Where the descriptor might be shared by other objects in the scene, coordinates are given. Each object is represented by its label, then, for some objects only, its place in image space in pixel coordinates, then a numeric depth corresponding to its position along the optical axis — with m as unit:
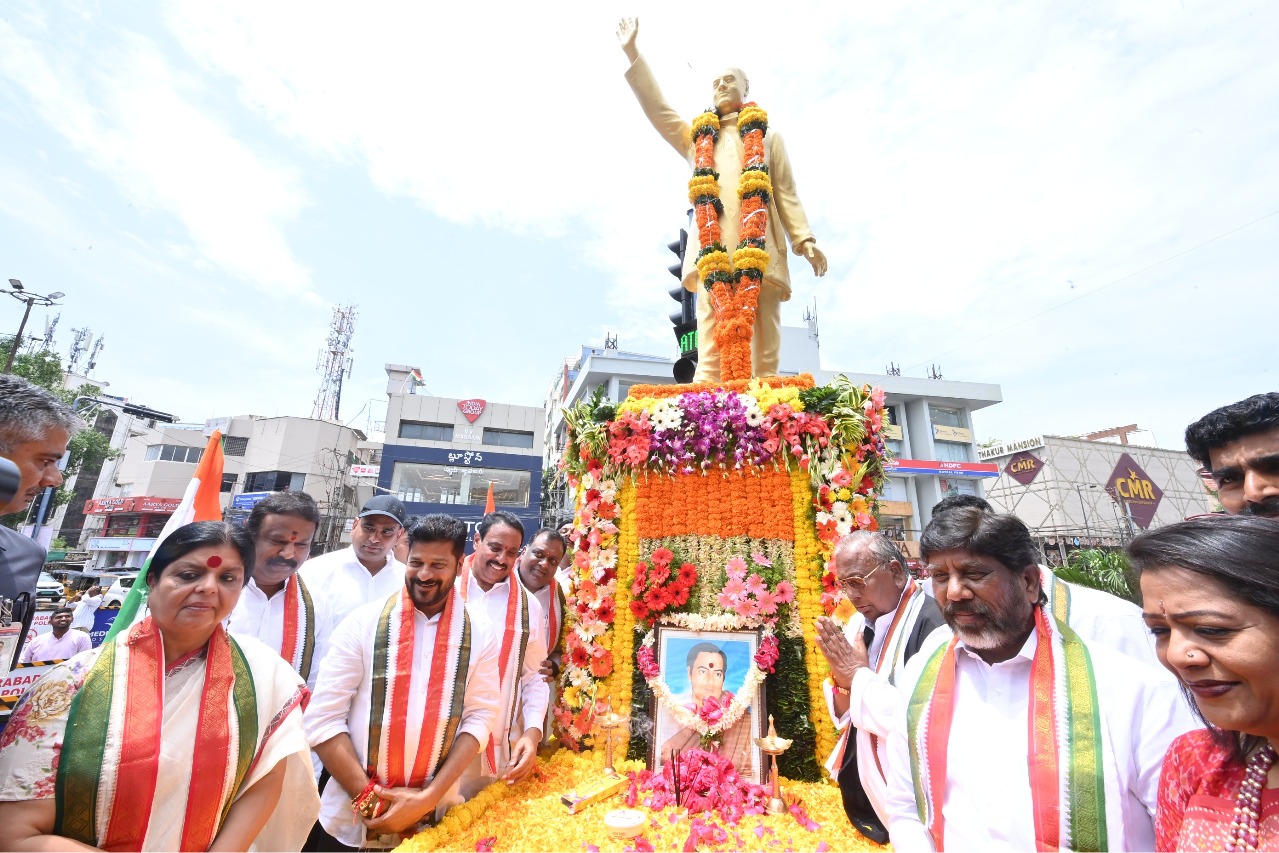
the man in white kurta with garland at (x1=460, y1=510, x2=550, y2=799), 3.65
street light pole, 14.81
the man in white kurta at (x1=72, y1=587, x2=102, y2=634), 10.48
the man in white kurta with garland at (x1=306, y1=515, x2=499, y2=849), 2.78
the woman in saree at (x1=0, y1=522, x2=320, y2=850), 1.70
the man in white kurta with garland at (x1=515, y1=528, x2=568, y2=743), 4.60
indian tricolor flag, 3.21
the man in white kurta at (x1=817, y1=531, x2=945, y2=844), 2.77
